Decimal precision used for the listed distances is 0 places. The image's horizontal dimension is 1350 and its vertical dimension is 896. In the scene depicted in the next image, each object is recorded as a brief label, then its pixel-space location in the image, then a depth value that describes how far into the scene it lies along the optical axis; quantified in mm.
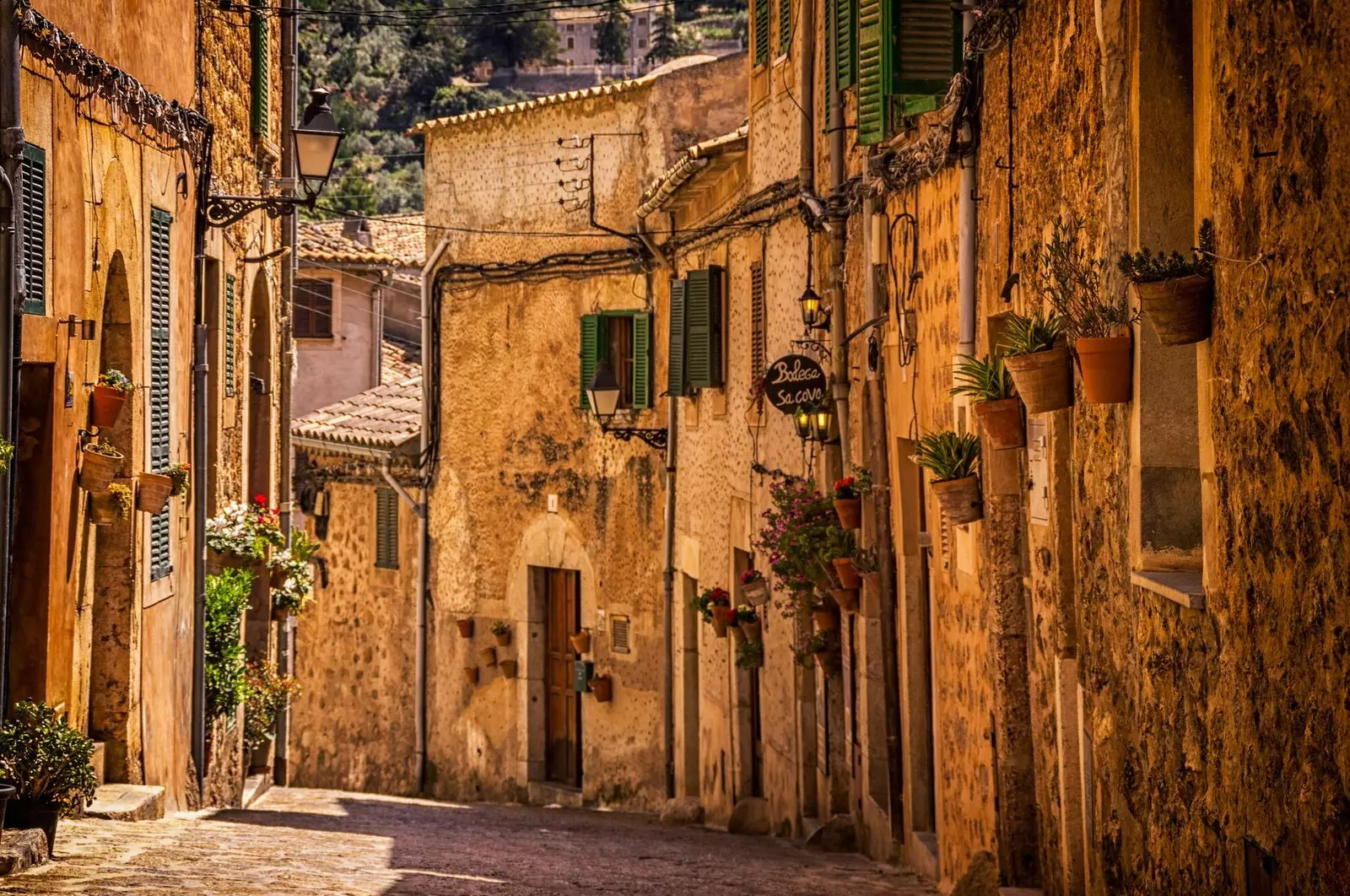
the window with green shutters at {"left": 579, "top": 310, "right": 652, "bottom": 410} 20516
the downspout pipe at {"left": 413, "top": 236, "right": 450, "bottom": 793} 23188
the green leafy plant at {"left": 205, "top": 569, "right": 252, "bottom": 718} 13812
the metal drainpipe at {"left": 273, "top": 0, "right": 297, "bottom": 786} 17703
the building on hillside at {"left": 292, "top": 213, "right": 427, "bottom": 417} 29125
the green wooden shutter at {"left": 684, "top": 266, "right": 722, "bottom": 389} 17484
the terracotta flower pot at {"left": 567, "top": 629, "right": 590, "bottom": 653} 21016
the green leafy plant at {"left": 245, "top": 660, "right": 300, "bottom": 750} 16031
